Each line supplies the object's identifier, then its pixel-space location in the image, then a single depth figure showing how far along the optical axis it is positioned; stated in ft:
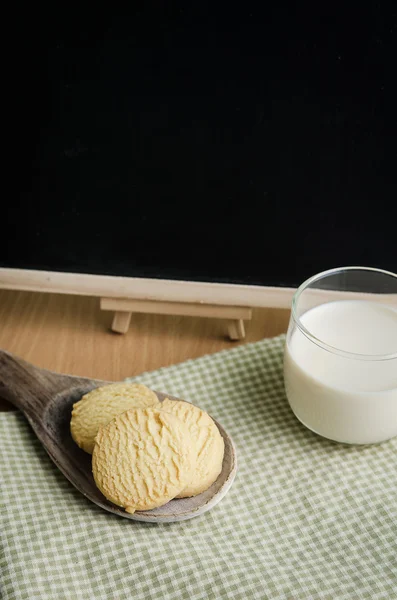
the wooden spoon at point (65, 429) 2.38
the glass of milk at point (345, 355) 2.49
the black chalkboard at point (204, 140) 2.60
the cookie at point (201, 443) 2.37
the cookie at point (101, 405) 2.49
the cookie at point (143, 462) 2.28
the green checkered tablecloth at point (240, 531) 2.20
